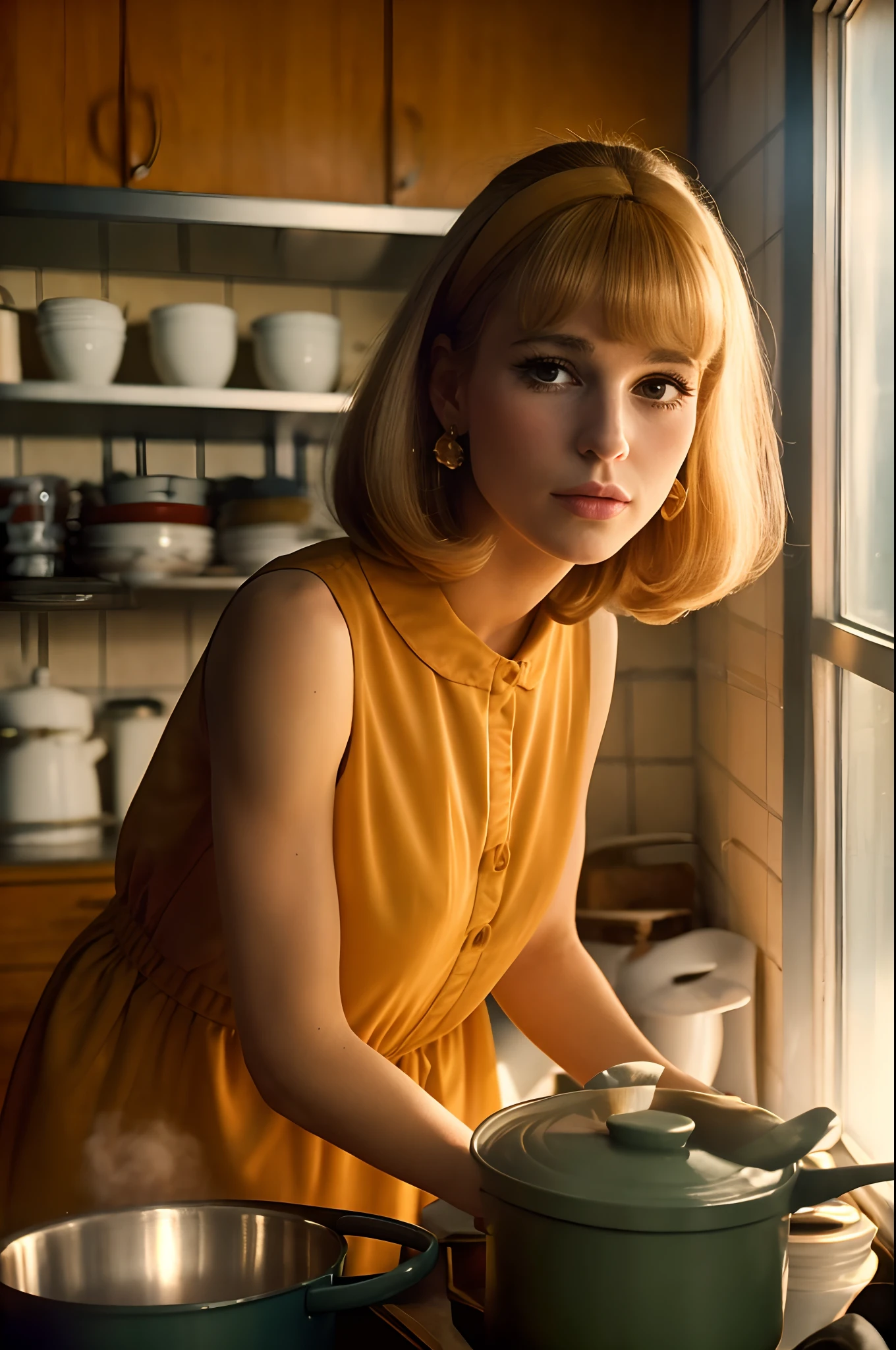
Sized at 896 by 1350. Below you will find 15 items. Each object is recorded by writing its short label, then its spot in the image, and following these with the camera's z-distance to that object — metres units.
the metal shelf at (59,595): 1.42
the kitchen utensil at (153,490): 1.42
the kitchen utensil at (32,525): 1.43
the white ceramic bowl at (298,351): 1.38
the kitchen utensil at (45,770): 1.41
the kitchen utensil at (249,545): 1.46
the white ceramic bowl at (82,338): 1.36
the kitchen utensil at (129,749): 1.45
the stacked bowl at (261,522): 1.46
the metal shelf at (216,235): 1.32
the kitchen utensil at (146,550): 1.43
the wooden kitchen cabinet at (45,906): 1.38
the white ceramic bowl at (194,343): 1.36
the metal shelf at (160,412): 1.34
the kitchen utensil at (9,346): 1.40
